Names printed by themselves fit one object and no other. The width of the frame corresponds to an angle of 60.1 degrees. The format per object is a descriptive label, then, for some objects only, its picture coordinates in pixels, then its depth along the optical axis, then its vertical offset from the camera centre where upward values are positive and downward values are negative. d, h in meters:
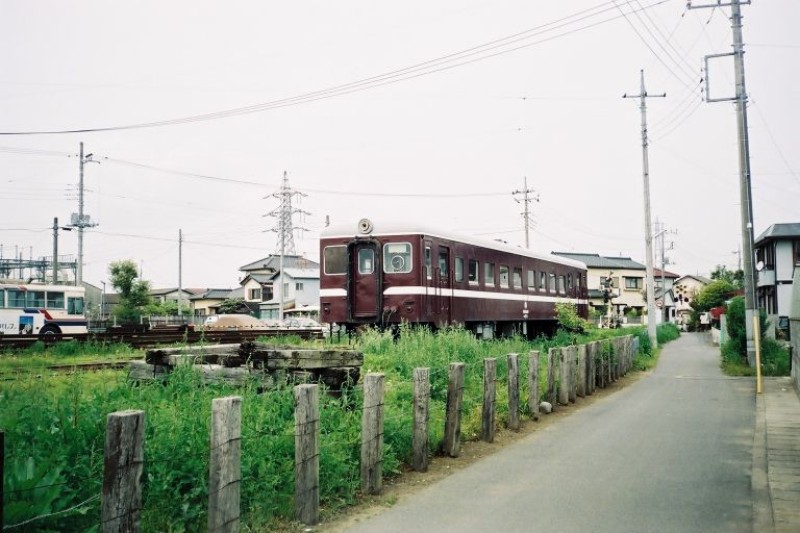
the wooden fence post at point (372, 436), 5.78 -1.10
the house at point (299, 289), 51.84 +1.28
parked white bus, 28.53 +0.03
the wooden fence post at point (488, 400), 8.08 -1.13
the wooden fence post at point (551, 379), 10.62 -1.18
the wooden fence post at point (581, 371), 12.39 -1.24
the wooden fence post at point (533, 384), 9.75 -1.15
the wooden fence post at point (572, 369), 11.52 -1.12
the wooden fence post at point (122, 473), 3.54 -0.85
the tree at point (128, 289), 45.09 +1.28
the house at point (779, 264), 34.25 +1.80
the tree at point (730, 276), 61.94 +2.59
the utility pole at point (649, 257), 24.80 +1.64
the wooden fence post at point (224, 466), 4.19 -0.98
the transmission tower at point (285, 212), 46.50 +6.40
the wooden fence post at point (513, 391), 8.86 -1.14
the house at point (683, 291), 75.97 +1.03
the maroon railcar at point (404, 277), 14.45 +0.60
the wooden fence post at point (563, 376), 11.13 -1.19
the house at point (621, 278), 62.88 +2.20
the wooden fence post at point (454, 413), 7.22 -1.15
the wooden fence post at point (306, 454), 4.98 -1.08
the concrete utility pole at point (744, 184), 16.06 +2.78
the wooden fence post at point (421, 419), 6.63 -1.11
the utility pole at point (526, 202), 43.72 +6.40
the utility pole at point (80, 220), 38.25 +4.96
